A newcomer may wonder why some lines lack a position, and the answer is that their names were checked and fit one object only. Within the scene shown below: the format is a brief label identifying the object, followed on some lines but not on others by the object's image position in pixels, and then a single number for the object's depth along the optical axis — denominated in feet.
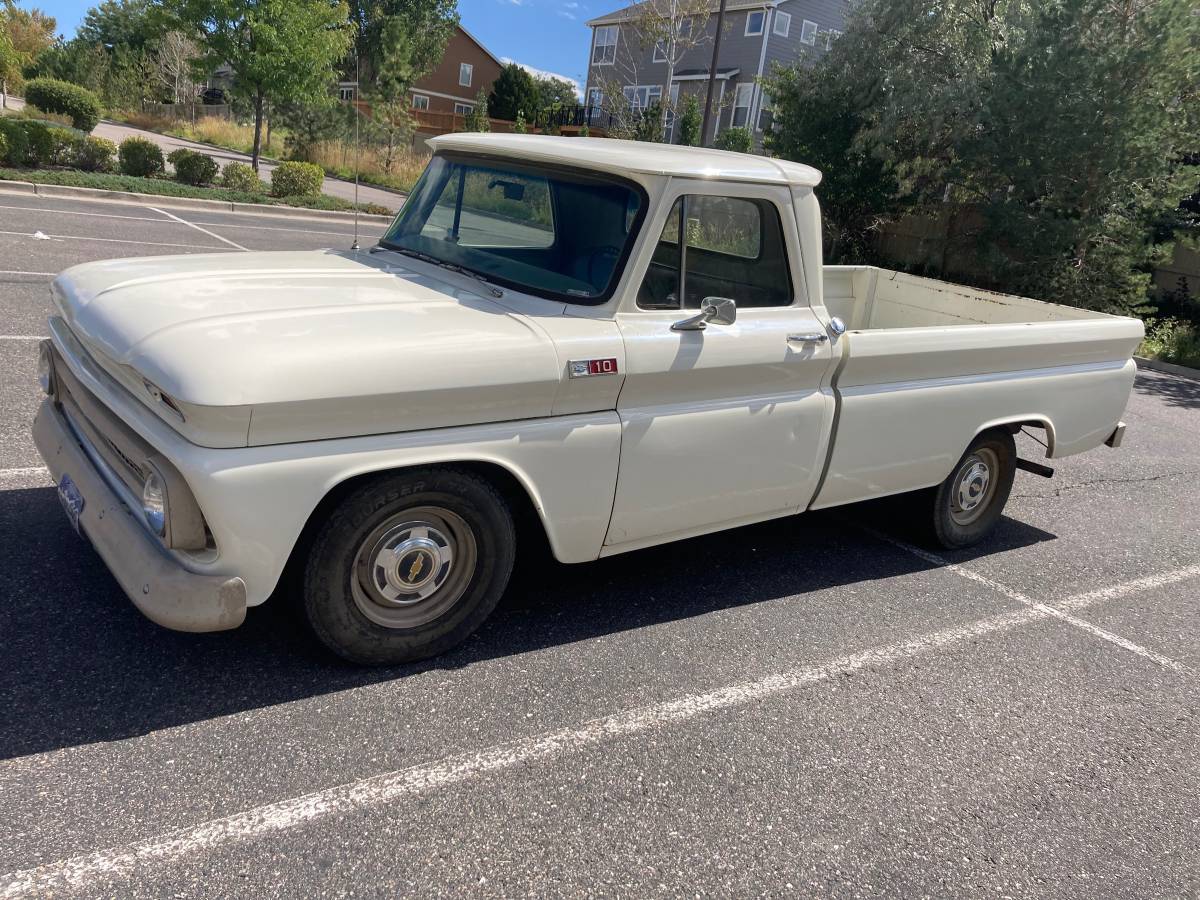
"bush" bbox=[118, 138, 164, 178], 62.23
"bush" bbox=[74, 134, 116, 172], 60.59
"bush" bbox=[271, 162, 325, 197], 64.64
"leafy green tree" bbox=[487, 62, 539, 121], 164.04
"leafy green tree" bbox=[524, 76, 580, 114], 175.22
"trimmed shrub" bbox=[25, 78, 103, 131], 84.17
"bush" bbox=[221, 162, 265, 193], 64.69
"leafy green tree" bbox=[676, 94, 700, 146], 95.50
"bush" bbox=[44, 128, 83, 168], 57.88
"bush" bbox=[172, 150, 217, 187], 63.26
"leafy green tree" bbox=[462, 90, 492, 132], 106.73
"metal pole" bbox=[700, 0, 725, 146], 73.41
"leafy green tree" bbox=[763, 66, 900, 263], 57.47
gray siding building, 126.00
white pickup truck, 9.30
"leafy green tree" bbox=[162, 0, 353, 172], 61.87
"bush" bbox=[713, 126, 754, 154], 81.61
